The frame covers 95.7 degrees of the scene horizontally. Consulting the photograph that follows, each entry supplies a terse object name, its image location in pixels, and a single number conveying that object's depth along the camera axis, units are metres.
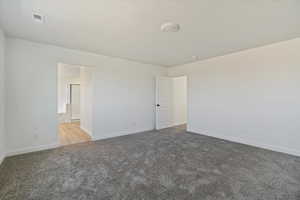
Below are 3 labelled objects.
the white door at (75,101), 7.03
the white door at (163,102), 5.20
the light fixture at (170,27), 2.24
